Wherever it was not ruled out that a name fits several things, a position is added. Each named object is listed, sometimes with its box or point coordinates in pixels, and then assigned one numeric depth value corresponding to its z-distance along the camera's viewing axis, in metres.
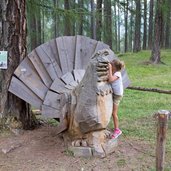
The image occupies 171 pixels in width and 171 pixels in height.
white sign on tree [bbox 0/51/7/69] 4.99
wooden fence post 3.48
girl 4.19
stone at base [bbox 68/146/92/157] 4.32
